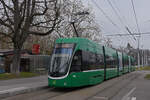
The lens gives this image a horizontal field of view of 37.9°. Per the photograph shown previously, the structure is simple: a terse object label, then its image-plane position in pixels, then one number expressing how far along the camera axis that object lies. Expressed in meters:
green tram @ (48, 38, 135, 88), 12.52
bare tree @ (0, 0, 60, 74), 21.88
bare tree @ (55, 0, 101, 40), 25.86
